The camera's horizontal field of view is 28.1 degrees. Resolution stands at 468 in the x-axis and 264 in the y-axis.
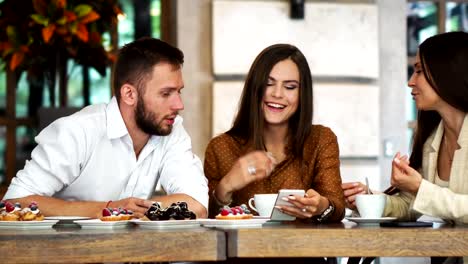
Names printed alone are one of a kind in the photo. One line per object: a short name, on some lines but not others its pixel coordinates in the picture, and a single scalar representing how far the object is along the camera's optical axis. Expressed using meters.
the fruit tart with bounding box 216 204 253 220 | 2.31
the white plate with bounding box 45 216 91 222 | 2.45
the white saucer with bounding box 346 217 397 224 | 2.44
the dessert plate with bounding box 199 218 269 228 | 2.22
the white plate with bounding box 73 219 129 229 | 2.25
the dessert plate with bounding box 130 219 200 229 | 2.20
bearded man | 3.00
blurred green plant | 4.71
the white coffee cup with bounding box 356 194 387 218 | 2.51
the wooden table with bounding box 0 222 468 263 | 2.02
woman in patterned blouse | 3.11
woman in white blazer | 2.73
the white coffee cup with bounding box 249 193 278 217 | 2.56
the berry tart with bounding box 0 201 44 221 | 2.32
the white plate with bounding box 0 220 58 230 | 2.27
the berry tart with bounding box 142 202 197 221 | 2.26
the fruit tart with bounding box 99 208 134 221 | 2.32
